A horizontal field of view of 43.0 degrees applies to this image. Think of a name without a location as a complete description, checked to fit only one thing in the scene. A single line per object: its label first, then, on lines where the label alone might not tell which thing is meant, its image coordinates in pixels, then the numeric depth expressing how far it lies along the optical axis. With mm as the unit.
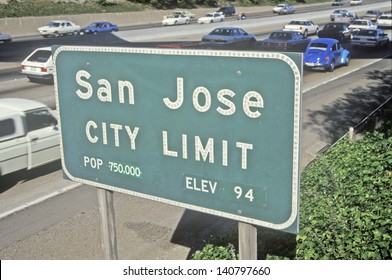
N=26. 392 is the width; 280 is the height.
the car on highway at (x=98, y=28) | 49969
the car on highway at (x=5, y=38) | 41500
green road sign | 3613
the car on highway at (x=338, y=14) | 65919
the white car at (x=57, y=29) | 49250
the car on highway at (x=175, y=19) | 62250
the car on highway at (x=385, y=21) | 57250
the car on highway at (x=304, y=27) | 49750
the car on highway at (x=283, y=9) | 80188
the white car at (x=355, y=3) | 94250
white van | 11664
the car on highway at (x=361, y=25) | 50425
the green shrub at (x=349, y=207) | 6199
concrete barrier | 50747
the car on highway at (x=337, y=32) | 45125
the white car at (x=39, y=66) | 23766
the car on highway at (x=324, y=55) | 28219
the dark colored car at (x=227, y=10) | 76438
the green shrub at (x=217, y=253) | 6605
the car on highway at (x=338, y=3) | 94250
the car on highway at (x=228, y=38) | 35375
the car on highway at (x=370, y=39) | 39500
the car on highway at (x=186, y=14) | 64850
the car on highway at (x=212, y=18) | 63397
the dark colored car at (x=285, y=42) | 31688
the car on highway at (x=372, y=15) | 67719
